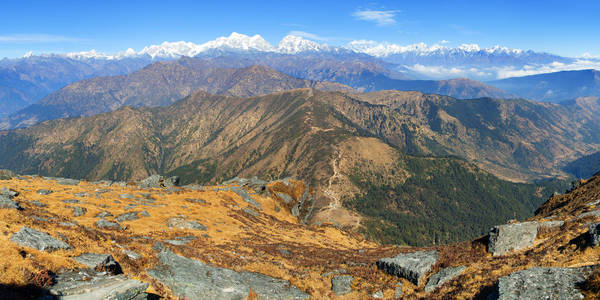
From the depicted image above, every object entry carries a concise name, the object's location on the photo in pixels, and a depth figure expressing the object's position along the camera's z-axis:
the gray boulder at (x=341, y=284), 26.58
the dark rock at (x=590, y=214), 29.53
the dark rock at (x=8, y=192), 42.22
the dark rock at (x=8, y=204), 33.34
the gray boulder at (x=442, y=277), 24.42
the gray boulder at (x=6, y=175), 61.23
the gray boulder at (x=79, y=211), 42.60
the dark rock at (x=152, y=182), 85.36
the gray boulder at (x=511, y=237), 28.48
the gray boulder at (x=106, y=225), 38.12
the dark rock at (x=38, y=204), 42.69
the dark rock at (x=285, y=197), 100.44
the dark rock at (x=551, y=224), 29.86
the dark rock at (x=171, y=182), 91.00
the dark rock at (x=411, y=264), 26.88
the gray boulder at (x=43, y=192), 51.25
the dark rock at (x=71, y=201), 48.11
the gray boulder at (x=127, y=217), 44.26
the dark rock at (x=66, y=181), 70.44
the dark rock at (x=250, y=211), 71.18
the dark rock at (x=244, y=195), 81.65
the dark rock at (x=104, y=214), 43.96
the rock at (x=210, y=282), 21.14
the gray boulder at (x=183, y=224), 47.47
